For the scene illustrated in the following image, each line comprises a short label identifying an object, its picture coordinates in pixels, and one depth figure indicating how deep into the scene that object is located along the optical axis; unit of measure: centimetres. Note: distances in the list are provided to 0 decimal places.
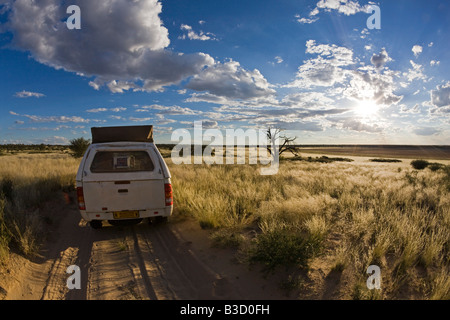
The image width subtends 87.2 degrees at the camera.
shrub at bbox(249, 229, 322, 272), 391
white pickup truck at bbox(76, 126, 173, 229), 523
